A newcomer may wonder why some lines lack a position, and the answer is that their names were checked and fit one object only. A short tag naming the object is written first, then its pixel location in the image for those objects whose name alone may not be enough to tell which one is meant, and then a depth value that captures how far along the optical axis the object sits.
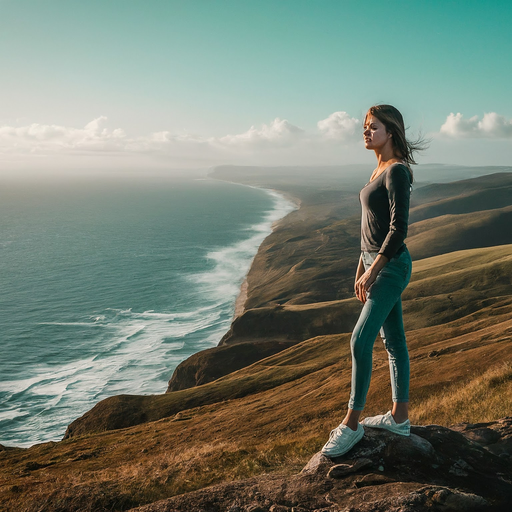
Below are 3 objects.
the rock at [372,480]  5.73
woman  5.80
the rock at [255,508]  5.72
